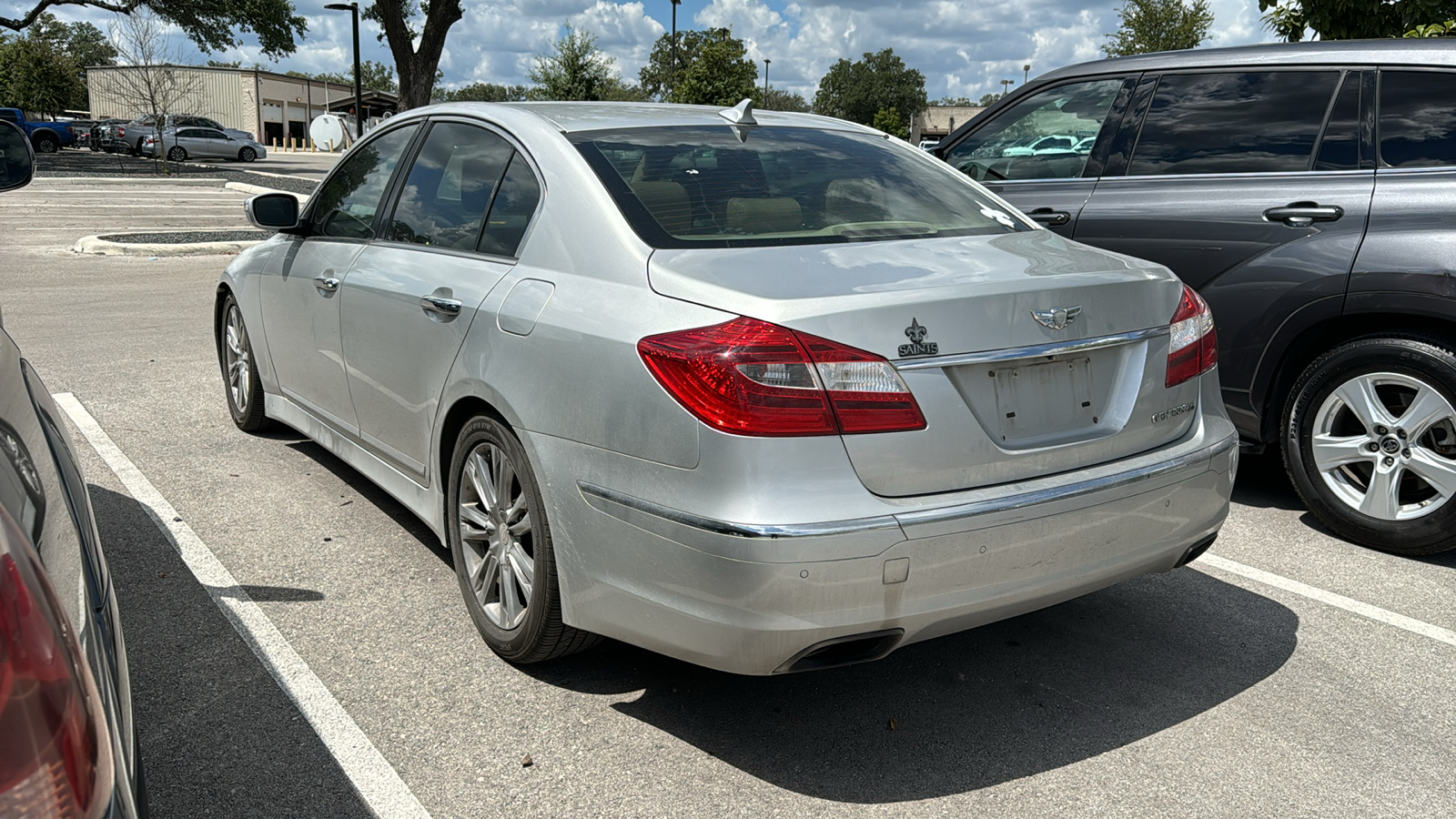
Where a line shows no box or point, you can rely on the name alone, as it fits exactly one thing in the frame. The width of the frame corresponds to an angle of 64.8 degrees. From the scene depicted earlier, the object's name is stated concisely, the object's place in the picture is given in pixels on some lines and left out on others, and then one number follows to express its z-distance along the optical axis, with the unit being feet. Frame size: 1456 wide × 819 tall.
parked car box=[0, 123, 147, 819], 4.00
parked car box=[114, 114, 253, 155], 149.38
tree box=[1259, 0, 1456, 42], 27.25
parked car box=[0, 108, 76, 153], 156.87
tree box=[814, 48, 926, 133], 363.35
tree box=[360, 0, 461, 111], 73.45
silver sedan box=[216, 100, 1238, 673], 8.55
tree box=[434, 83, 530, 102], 295.17
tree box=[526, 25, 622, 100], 138.31
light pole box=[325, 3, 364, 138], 114.93
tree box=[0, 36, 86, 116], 223.92
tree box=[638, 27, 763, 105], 171.01
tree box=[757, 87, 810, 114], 344.16
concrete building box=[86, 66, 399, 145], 244.42
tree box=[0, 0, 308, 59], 122.11
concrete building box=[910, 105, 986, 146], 342.85
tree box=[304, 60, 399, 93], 394.87
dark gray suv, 14.48
